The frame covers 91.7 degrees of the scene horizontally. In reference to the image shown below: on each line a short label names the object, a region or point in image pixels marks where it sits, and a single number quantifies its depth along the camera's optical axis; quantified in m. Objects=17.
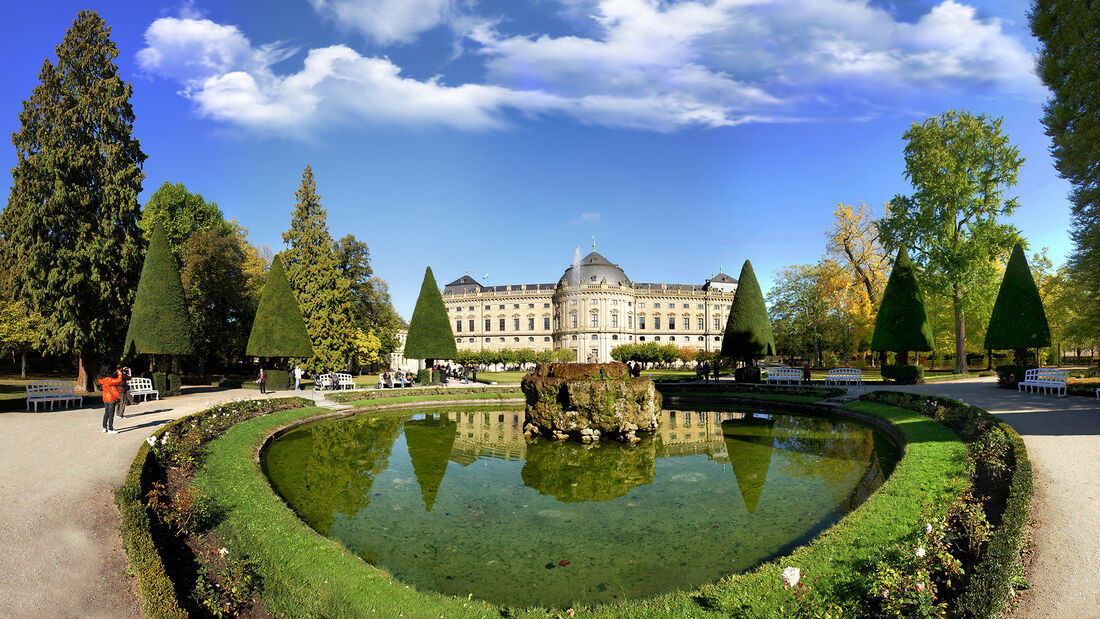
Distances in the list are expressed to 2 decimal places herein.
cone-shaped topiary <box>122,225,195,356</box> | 18.17
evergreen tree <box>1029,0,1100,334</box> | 14.09
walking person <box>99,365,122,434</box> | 9.90
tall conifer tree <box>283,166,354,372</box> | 27.38
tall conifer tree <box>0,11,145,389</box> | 19.14
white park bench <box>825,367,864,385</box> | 21.64
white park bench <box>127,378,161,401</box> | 16.17
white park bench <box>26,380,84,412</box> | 13.52
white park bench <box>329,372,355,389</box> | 22.39
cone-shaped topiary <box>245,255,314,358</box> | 22.39
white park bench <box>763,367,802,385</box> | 21.87
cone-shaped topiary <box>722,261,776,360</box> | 24.00
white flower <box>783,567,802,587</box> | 3.38
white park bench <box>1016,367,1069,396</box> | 14.68
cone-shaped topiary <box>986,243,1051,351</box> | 17.74
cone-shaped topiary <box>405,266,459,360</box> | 26.08
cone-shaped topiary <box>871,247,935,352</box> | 21.86
